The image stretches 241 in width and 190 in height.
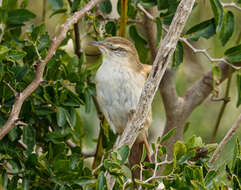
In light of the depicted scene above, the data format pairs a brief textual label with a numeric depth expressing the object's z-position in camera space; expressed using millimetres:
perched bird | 6625
